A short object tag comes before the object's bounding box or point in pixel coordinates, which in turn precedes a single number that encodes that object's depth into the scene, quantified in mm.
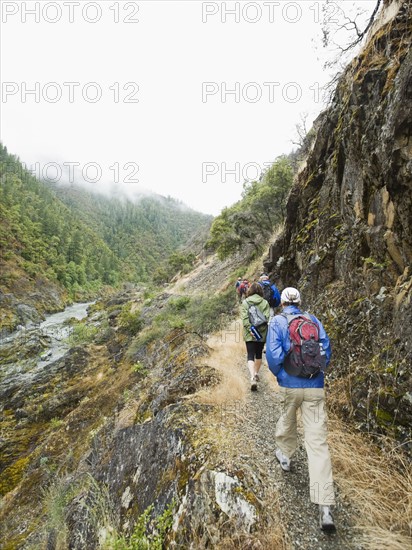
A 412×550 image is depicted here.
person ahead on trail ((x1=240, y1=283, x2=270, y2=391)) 6129
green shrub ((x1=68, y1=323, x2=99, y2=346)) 27328
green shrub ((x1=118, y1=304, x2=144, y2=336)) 22672
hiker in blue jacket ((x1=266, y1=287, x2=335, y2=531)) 2949
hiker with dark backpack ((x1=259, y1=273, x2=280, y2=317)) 8875
